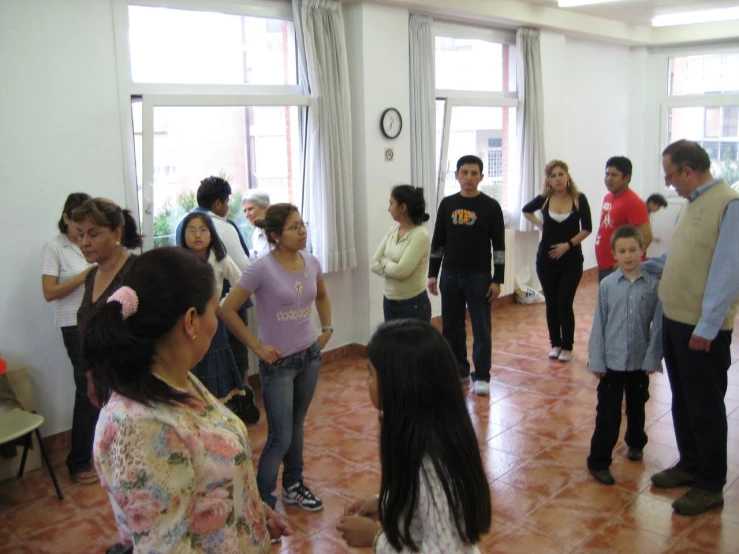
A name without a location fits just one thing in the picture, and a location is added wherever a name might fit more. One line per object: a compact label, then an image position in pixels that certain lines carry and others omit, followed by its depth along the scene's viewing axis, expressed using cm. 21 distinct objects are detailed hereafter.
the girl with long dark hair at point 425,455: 152
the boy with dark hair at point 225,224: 441
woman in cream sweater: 422
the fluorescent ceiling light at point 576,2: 659
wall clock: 563
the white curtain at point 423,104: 588
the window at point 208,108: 438
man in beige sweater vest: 291
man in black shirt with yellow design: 463
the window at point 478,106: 650
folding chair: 334
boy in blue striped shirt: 329
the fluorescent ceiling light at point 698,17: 748
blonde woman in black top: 531
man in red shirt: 508
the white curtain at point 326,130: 509
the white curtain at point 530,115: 706
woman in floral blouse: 136
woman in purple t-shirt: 297
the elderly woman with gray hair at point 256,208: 495
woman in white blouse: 368
